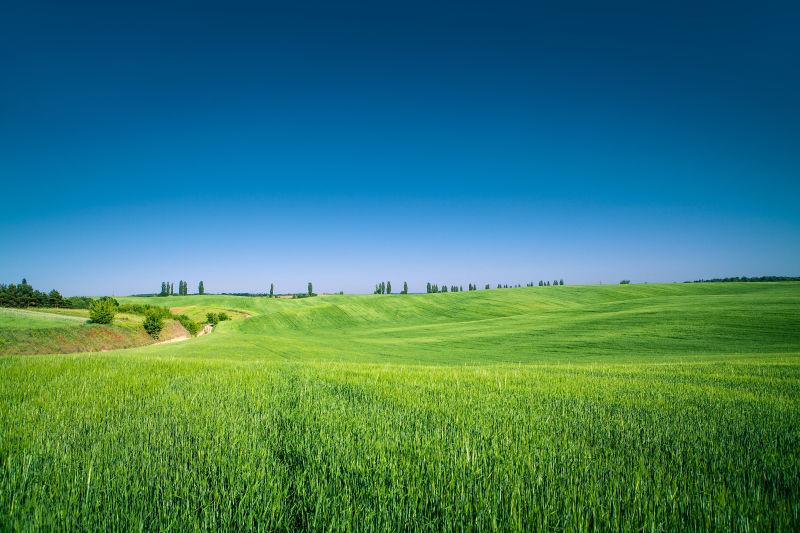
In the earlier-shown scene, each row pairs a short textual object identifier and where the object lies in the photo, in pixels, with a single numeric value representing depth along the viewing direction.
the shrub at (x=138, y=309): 54.03
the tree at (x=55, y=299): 62.02
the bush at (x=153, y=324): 46.47
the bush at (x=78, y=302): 66.44
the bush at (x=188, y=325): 63.06
